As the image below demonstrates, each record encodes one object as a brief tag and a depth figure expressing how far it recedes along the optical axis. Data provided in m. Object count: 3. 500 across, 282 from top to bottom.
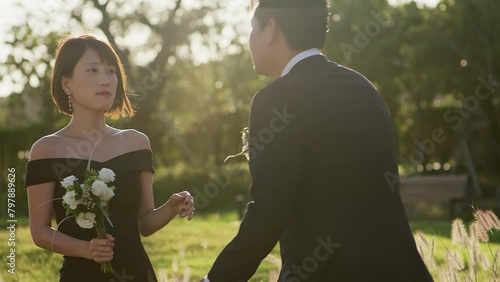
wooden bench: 23.59
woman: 4.21
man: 3.05
